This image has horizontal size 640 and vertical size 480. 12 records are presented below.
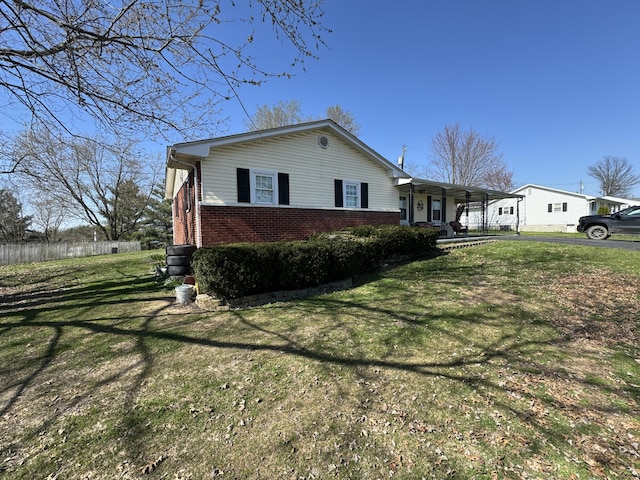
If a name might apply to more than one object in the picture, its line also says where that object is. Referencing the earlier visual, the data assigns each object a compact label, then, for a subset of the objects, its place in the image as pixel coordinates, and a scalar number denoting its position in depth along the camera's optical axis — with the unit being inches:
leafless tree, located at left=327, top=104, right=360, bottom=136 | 1120.8
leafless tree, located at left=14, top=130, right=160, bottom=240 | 1141.7
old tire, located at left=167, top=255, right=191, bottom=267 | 344.3
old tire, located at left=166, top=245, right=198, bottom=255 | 345.7
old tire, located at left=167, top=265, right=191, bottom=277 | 344.5
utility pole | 746.2
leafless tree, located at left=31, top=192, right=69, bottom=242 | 1301.6
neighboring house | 1173.7
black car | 561.9
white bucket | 260.4
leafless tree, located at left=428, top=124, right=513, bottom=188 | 1213.1
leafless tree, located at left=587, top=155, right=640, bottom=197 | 2091.5
